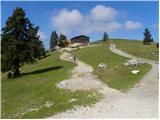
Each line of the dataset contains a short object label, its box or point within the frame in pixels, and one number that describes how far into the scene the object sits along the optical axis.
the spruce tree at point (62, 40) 66.27
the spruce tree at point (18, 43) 23.55
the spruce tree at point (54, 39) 69.91
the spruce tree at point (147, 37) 59.53
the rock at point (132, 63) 20.99
